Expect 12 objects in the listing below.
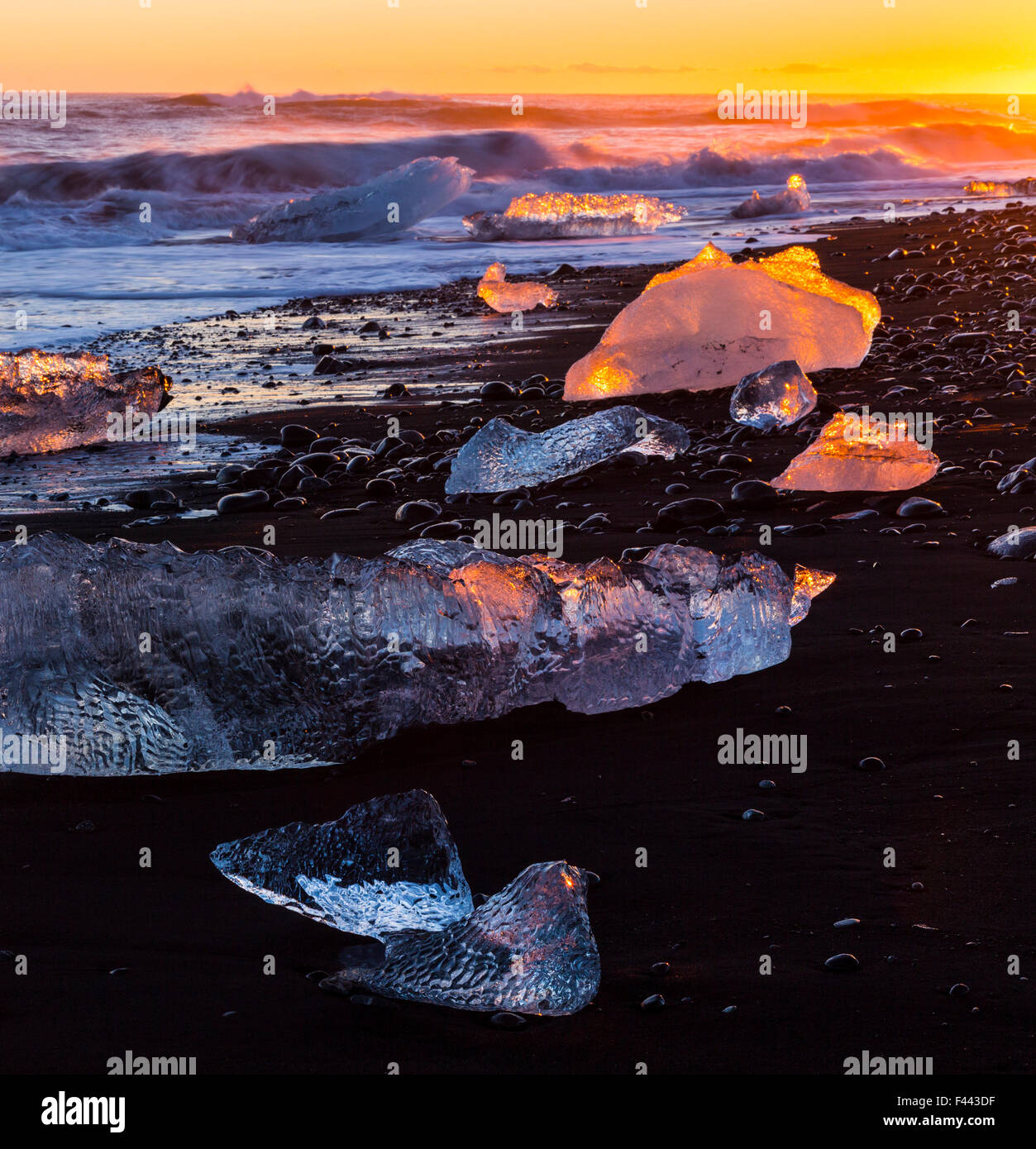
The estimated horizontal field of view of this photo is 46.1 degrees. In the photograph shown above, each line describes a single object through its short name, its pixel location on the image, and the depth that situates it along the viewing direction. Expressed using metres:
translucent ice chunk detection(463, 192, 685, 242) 18.94
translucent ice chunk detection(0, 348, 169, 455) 6.09
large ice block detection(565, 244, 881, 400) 6.34
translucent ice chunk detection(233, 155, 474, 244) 19.27
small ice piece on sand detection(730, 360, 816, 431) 5.73
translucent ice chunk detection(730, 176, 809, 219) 21.56
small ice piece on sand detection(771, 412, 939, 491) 4.46
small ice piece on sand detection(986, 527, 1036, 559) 3.71
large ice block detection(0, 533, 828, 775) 2.70
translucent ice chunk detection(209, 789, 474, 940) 2.10
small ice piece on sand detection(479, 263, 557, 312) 10.70
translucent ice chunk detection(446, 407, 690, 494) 4.87
